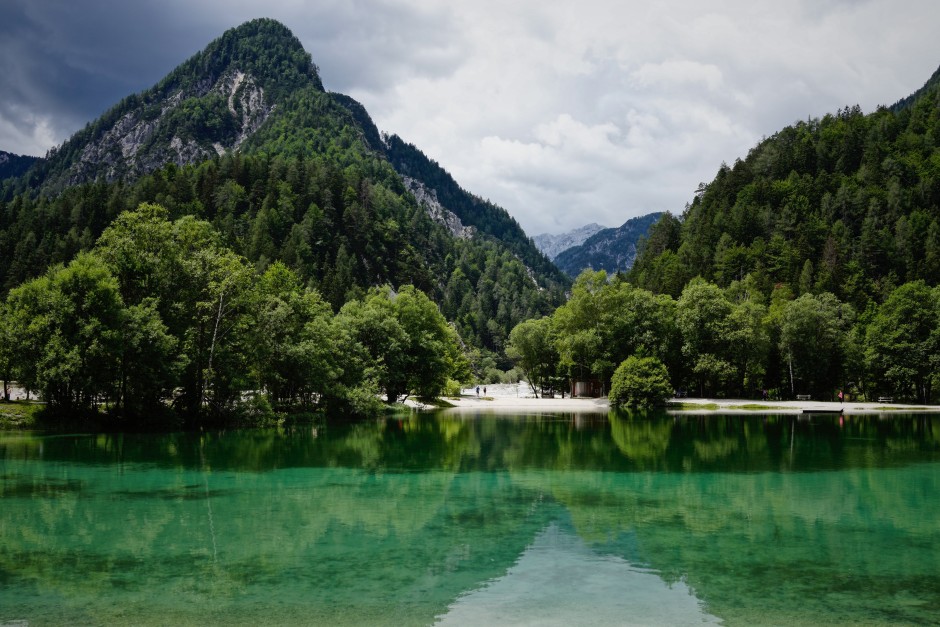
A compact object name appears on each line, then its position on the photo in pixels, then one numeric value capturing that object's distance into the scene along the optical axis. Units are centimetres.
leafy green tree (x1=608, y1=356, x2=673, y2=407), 7188
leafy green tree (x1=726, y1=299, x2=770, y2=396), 7834
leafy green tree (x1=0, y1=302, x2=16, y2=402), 3744
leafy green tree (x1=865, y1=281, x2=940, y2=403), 7631
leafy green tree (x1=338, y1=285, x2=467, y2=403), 6719
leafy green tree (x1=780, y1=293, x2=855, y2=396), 8156
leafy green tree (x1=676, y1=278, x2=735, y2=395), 7862
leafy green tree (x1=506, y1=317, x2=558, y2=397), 9406
